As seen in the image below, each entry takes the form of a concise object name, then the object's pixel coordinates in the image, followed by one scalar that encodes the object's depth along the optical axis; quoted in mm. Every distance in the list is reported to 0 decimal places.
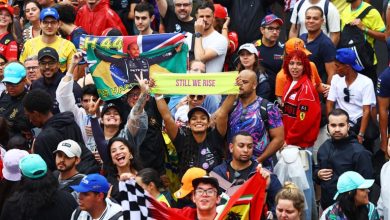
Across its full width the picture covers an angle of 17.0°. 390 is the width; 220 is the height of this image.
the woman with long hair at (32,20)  17281
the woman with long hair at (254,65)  15102
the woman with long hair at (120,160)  13070
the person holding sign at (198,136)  13508
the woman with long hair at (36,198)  11992
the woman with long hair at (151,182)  12711
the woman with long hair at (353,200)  12484
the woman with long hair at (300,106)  14477
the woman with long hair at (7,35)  17047
